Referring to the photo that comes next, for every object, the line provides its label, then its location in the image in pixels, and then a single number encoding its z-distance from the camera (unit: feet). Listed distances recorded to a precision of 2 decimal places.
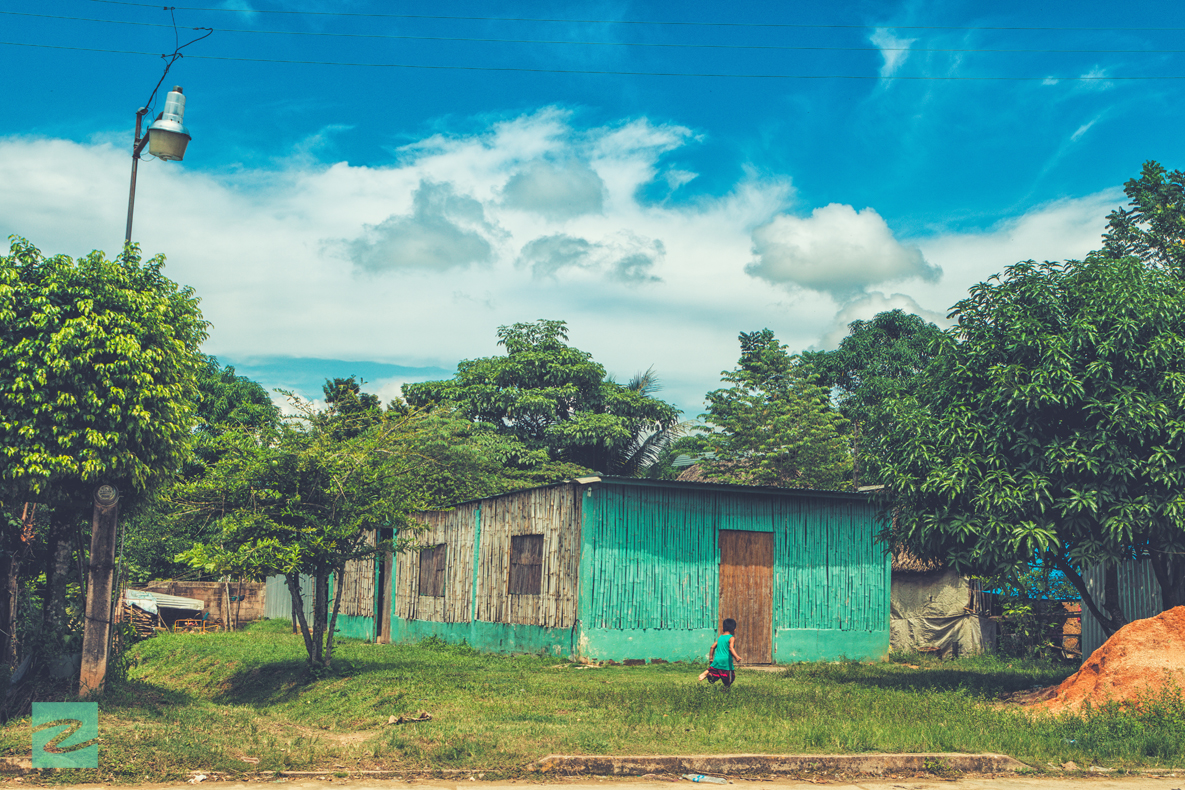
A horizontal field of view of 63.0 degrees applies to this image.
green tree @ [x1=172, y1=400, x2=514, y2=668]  47.62
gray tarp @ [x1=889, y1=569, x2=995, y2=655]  71.82
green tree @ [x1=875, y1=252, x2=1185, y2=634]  40.81
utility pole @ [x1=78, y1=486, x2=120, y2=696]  35.19
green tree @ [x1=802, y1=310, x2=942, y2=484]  132.77
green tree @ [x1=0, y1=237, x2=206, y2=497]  33.04
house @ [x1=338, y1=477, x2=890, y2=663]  57.82
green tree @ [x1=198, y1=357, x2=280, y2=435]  134.41
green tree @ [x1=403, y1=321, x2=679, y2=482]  127.34
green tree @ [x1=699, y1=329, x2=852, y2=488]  121.29
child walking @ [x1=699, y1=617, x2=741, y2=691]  43.68
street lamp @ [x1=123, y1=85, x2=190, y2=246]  38.09
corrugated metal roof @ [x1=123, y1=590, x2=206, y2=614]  97.91
